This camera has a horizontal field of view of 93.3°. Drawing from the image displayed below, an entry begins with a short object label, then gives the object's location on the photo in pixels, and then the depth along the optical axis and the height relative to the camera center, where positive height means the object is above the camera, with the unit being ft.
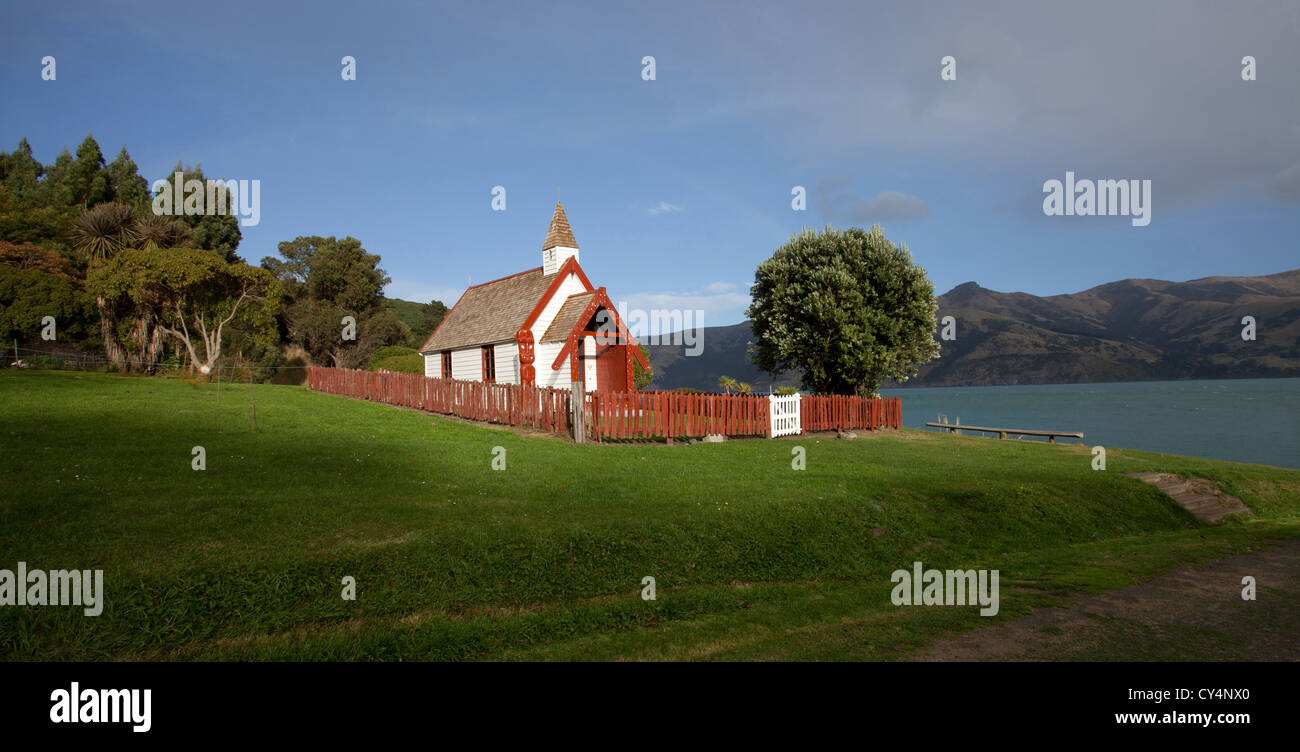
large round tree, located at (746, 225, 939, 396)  105.91 +10.36
